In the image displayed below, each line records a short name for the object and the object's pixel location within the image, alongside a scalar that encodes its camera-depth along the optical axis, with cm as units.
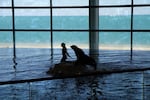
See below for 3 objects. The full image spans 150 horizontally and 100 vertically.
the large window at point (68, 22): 1950
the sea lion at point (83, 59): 1284
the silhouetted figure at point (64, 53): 1455
